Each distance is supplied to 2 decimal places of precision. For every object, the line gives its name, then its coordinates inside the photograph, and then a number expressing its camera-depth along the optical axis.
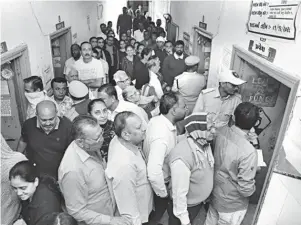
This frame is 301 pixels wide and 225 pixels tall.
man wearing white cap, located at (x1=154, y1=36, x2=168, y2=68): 6.15
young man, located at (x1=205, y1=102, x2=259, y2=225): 2.25
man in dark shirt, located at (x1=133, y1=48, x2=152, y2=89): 4.98
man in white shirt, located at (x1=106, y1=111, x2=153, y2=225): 2.05
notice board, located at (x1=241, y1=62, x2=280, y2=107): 3.34
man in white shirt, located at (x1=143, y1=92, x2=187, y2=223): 2.34
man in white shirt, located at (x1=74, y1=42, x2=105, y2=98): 4.73
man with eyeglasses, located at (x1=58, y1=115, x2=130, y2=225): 1.98
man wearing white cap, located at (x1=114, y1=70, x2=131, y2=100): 3.67
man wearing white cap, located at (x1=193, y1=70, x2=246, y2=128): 3.21
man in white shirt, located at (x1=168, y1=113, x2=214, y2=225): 2.18
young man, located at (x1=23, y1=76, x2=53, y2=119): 3.23
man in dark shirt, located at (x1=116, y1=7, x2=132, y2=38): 10.60
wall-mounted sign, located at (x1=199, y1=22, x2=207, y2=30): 4.90
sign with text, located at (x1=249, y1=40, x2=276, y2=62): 2.54
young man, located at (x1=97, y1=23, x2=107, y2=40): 8.60
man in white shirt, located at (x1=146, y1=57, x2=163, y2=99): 4.29
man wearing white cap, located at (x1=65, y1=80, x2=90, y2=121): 3.26
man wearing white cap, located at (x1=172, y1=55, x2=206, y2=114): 4.08
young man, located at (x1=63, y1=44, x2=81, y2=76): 4.93
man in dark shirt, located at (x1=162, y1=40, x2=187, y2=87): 5.36
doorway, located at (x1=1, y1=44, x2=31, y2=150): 3.42
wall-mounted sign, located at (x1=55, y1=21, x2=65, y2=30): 4.88
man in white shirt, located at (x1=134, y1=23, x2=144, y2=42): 9.18
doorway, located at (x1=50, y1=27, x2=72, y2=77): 5.70
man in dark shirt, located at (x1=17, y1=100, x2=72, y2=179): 2.75
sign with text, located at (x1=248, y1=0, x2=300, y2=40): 2.19
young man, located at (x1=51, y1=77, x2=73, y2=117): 3.44
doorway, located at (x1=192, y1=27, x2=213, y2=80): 5.60
